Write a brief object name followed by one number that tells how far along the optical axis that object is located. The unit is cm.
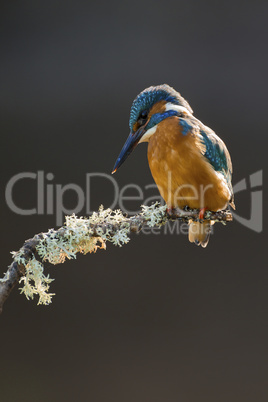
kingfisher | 421
